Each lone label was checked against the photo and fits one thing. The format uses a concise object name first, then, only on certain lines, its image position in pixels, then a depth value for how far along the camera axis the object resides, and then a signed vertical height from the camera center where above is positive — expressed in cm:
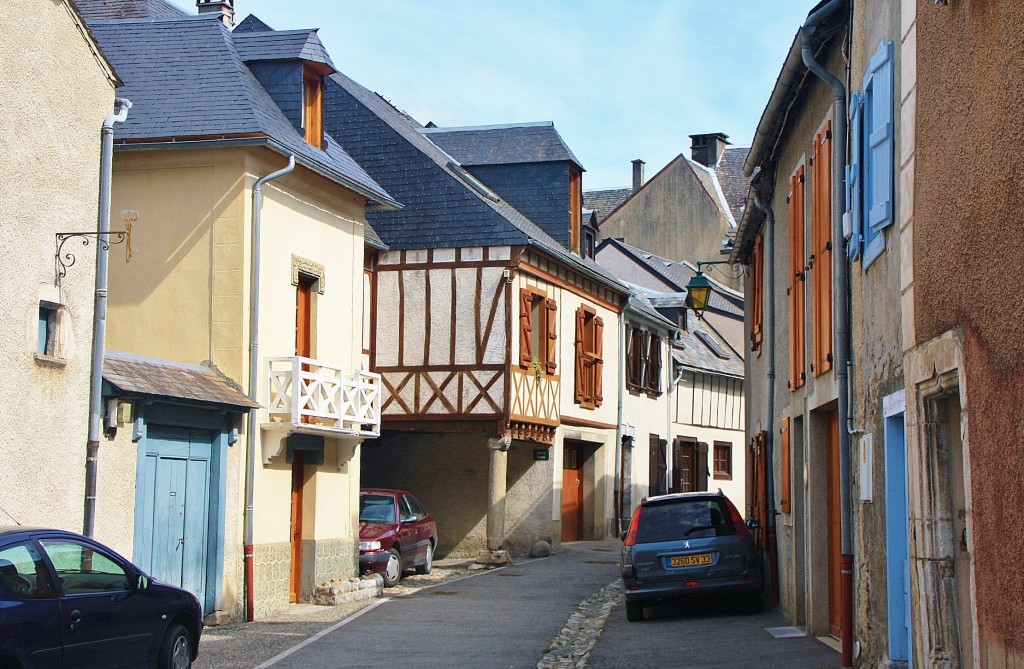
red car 1958 -76
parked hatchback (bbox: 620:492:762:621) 1415 -76
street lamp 1925 +290
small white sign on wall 884 +13
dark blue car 787 -82
